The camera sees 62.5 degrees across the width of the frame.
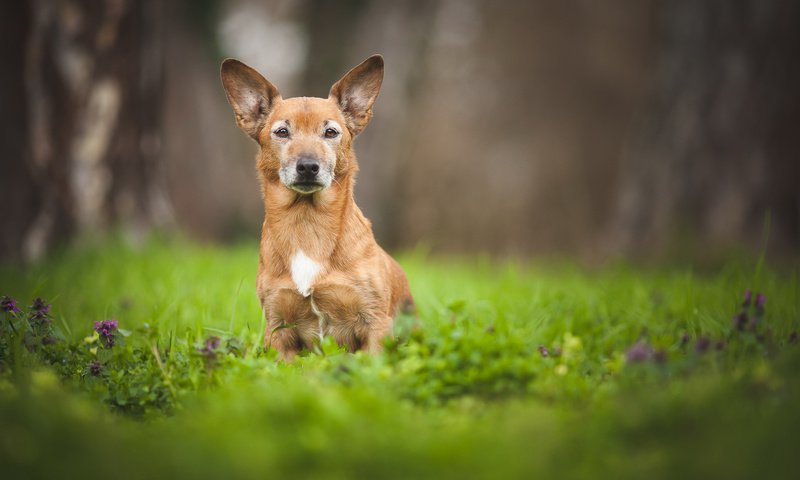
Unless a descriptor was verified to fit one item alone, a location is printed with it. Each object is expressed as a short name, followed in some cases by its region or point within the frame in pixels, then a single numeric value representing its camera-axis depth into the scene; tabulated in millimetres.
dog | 3324
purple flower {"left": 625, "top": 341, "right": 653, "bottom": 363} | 2494
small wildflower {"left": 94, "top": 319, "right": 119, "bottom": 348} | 3062
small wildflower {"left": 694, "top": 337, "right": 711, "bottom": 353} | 2703
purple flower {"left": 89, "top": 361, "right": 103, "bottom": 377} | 2947
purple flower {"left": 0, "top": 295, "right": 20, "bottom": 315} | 3037
